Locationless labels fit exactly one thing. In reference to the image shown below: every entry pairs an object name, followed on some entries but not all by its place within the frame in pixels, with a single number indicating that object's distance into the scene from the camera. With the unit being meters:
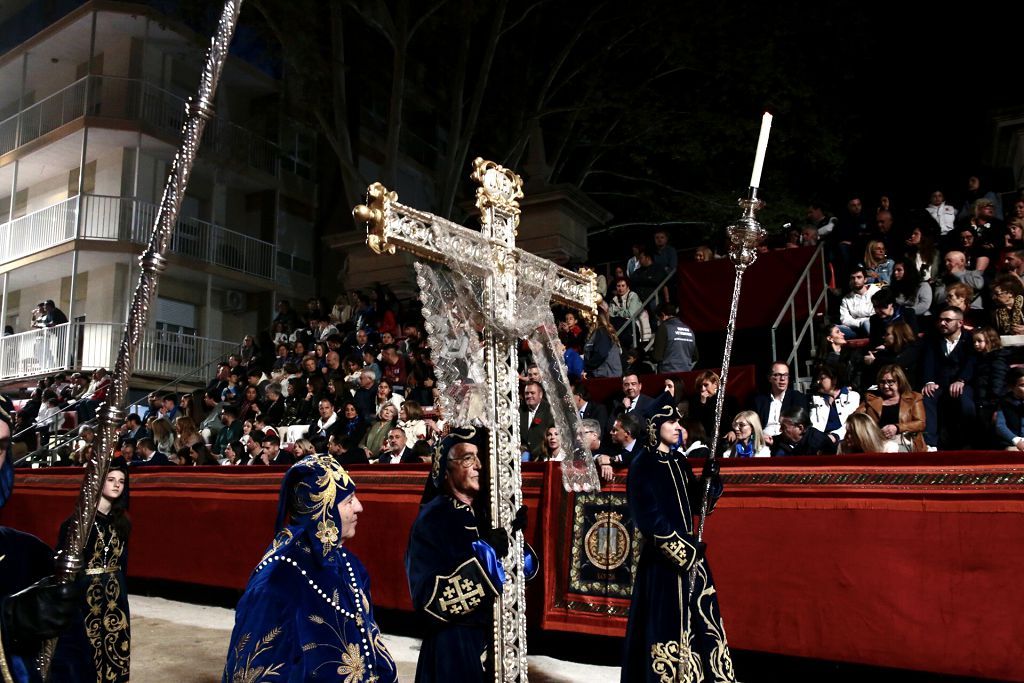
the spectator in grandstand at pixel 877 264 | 10.84
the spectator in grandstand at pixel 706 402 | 9.28
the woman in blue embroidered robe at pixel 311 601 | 3.48
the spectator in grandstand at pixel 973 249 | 10.21
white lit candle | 4.20
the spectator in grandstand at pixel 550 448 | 8.43
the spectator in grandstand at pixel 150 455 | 12.47
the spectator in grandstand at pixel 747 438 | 8.30
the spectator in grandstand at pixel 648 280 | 13.28
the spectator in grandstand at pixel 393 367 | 12.81
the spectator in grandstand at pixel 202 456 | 12.74
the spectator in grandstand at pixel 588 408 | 9.58
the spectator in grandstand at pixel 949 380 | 7.92
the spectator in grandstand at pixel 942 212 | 12.25
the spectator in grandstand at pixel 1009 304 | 8.54
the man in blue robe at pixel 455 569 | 4.09
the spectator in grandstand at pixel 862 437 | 7.11
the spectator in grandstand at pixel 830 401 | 8.62
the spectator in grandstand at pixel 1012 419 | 7.05
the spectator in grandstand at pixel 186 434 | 13.83
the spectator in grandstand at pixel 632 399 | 9.62
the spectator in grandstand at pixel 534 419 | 9.12
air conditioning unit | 28.88
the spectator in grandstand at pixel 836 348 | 9.73
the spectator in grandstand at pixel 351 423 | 11.49
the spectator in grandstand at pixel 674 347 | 11.10
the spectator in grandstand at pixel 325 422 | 11.78
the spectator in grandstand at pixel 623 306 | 13.00
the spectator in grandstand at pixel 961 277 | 9.66
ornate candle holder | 4.58
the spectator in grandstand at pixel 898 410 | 7.79
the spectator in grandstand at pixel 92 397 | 17.98
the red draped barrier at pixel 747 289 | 12.45
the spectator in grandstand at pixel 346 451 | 9.99
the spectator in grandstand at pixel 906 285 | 10.07
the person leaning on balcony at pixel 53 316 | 25.42
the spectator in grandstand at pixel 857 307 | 10.38
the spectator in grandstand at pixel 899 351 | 8.66
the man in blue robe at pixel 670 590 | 5.27
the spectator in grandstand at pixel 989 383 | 7.61
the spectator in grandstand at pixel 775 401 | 9.07
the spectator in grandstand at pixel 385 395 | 11.68
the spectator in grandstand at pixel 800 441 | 7.70
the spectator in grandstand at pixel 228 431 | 14.28
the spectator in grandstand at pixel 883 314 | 9.45
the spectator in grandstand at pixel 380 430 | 10.76
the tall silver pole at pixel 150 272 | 2.17
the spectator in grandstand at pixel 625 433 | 7.74
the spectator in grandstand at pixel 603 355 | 11.08
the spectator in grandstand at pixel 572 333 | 12.35
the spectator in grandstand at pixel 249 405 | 14.67
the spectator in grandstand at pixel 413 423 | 10.46
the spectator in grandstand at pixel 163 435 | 15.09
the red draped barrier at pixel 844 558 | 5.77
